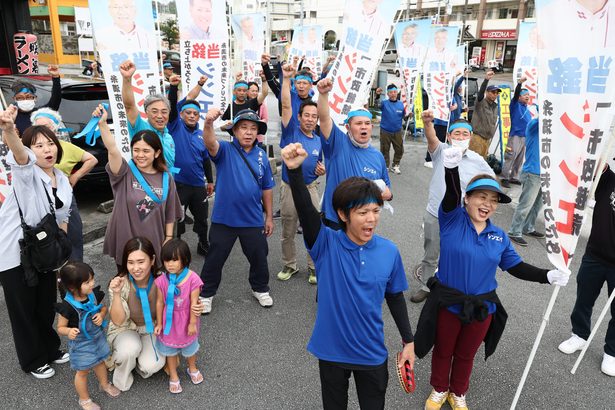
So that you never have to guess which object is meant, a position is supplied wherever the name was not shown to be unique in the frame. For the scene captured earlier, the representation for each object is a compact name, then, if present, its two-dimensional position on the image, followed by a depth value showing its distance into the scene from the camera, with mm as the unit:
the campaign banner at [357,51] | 4598
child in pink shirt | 2912
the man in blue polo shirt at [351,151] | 3459
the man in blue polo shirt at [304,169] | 4328
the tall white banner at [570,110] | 2383
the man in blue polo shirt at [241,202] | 3711
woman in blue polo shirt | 2611
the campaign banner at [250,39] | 7781
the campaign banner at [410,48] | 9648
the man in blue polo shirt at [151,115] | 3488
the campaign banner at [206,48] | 5504
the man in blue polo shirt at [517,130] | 7795
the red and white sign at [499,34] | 38219
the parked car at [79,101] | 5918
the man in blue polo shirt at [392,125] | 8633
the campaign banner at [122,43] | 4309
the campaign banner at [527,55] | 8445
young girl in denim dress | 2637
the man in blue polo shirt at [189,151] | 4617
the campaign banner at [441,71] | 8898
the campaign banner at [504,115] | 8656
